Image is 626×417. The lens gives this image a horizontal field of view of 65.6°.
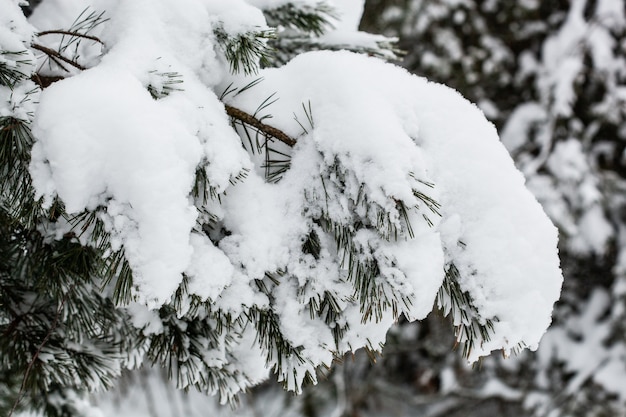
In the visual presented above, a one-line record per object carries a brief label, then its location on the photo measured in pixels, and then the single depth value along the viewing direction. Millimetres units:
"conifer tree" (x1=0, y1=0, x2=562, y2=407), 873
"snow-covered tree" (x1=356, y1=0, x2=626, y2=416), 4523
